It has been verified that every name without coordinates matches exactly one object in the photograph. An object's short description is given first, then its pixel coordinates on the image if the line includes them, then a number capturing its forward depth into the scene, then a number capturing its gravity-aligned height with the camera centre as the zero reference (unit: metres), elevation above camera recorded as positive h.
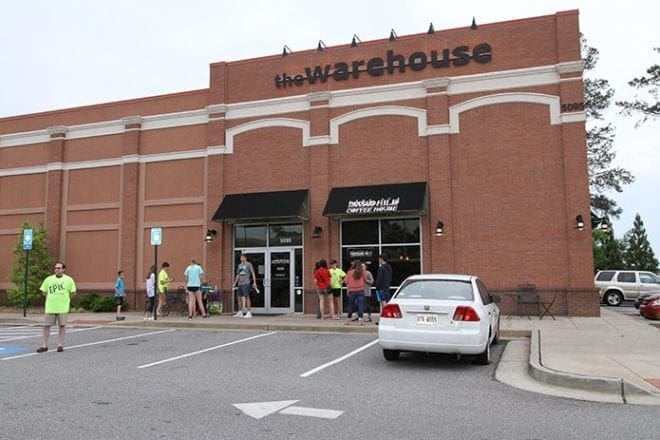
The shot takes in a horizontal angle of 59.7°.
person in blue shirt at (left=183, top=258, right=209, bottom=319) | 18.09 -0.41
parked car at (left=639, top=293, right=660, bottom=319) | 17.62 -1.12
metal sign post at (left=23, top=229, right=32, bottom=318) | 19.30 +1.08
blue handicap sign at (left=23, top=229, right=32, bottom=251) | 19.31 +1.08
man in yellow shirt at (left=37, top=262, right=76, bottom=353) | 11.55 -0.56
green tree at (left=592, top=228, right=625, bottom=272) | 63.75 +1.93
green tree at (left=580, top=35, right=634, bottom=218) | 33.75 +7.15
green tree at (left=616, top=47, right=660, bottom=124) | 27.84 +8.44
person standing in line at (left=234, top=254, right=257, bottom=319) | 18.27 -0.35
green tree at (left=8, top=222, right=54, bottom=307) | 22.33 +0.13
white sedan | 9.22 -0.79
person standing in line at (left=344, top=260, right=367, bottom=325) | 15.52 -0.36
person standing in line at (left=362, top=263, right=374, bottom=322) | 15.97 -0.48
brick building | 17.61 +3.57
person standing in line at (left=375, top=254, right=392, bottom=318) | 15.84 -0.26
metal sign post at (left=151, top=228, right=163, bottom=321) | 17.41 +1.06
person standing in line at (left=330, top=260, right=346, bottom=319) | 17.28 -0.16
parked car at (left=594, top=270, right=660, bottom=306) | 26.73 -0.64
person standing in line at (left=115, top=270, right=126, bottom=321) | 18.48 -0.65
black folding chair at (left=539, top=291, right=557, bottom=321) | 16.82 -1.04
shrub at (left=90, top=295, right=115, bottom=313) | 21.25 -1.21
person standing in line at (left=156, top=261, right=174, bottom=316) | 18.62 -0.48
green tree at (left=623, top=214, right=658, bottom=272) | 66.88 +2.44
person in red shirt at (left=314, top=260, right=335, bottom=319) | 16.88 -0.31
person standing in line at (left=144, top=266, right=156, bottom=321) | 18.09 -0.63
